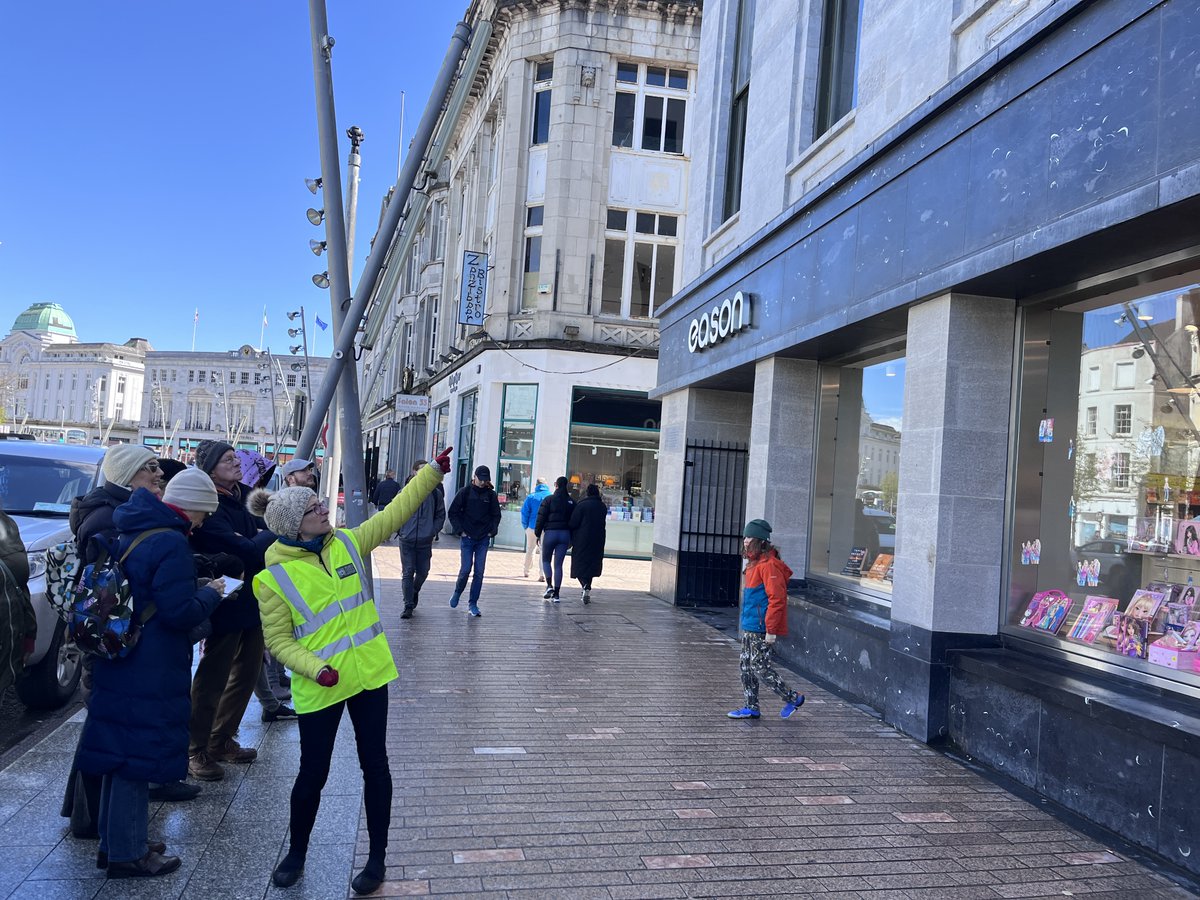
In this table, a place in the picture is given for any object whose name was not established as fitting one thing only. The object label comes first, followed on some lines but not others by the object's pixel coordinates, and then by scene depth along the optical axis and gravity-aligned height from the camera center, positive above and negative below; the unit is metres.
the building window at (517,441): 23.84 +0.77
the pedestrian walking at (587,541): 13.94 -0.95
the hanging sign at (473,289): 25.19 +4.76
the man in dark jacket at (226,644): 5.23 -1.12
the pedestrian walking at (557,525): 14.23 -0.76
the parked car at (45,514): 6.58 -0.61
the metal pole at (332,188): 7.09 +2.06
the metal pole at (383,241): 6.96 +1.66
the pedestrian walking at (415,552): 11.42 -1.06
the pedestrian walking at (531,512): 16.91 -0.71
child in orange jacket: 7.16 -0.96
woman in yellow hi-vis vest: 3.93 -0.80
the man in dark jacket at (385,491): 16.19 -0.49
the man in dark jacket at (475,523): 11.80 -0.69
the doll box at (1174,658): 5.27 -0.80
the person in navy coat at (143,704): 3.91 -1.08
